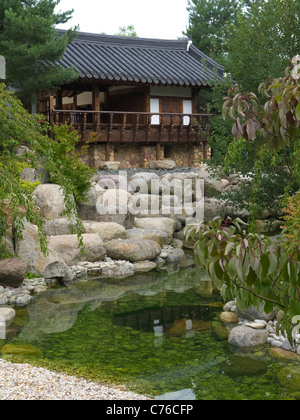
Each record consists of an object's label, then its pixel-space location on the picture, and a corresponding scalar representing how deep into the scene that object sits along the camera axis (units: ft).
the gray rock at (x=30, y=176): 52.23
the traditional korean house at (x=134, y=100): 71.67
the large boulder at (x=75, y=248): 41.16
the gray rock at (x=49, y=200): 47.73
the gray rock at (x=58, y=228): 45.09
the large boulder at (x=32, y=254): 37.99
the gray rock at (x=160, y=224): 51.49
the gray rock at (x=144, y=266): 43.30
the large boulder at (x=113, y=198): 51.16
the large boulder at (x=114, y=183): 58.34
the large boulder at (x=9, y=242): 36.85
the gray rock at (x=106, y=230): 47.11
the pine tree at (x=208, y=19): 104.12
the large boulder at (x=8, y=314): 29.39
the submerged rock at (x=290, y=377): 21.10
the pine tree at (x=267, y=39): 43.32
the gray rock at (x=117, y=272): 41.34
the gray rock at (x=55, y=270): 37.91
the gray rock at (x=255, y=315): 28.45
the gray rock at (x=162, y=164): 75.05
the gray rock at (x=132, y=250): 44.32
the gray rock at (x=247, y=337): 25.68
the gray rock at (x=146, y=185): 60.59
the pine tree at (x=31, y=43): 53.67
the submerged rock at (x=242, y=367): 22.63
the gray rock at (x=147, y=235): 48.57
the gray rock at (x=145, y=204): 55.47
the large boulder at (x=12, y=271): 33.81
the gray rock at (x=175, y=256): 47.01
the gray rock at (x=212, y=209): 56.65
